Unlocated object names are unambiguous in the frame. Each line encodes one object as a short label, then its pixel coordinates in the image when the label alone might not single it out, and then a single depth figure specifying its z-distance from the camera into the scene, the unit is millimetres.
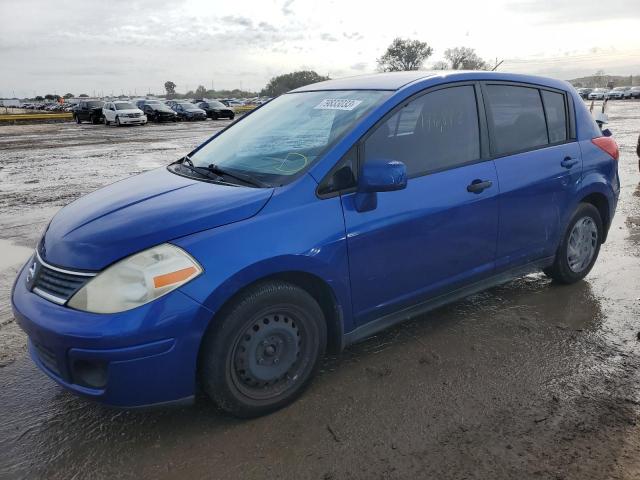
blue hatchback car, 2428
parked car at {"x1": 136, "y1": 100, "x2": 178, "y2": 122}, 35719
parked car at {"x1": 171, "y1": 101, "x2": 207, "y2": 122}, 36750
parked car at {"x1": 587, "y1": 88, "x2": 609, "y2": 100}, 61381
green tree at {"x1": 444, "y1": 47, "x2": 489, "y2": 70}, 71438
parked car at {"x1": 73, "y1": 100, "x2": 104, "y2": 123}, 35562
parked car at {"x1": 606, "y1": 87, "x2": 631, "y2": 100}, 62219
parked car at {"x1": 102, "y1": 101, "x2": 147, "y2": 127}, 32156
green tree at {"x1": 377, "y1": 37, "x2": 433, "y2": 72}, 80188
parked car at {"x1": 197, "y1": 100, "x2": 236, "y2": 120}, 38156
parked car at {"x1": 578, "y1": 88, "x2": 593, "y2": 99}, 64875
